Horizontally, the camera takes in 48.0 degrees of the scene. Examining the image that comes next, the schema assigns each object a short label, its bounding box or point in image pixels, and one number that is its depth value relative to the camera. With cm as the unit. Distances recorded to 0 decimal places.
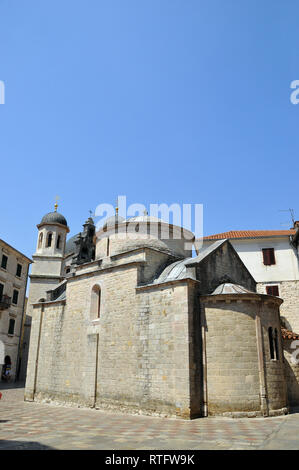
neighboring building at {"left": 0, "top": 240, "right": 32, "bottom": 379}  2691
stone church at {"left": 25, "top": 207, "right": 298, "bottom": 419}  1170
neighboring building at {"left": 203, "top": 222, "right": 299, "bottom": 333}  2209
